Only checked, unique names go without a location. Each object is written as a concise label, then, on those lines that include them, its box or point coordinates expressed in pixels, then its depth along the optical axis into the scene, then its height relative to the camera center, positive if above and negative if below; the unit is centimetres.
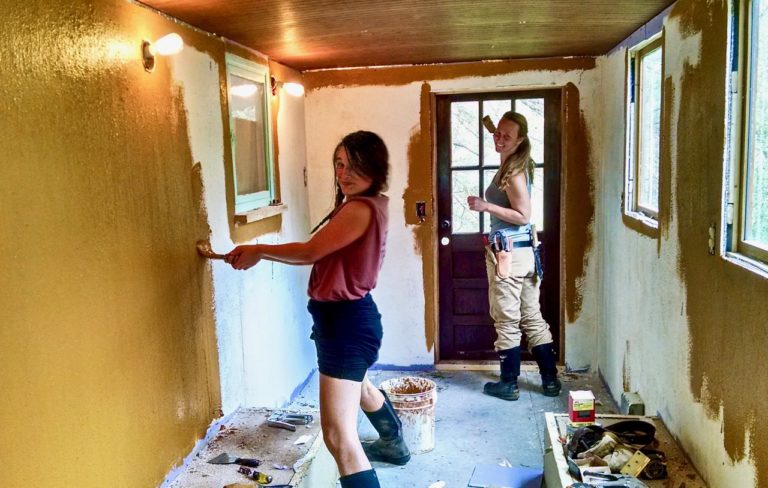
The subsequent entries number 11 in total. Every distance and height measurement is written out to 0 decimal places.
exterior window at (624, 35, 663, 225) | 306 +12
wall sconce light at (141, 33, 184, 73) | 220 +42
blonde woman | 353 -59
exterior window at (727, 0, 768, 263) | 184 +1
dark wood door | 409 -26
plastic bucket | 312 -121
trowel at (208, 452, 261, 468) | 246 -111
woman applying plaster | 229 -43
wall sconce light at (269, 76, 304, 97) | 351 +44
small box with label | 269 -104
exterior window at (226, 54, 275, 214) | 302 +18
